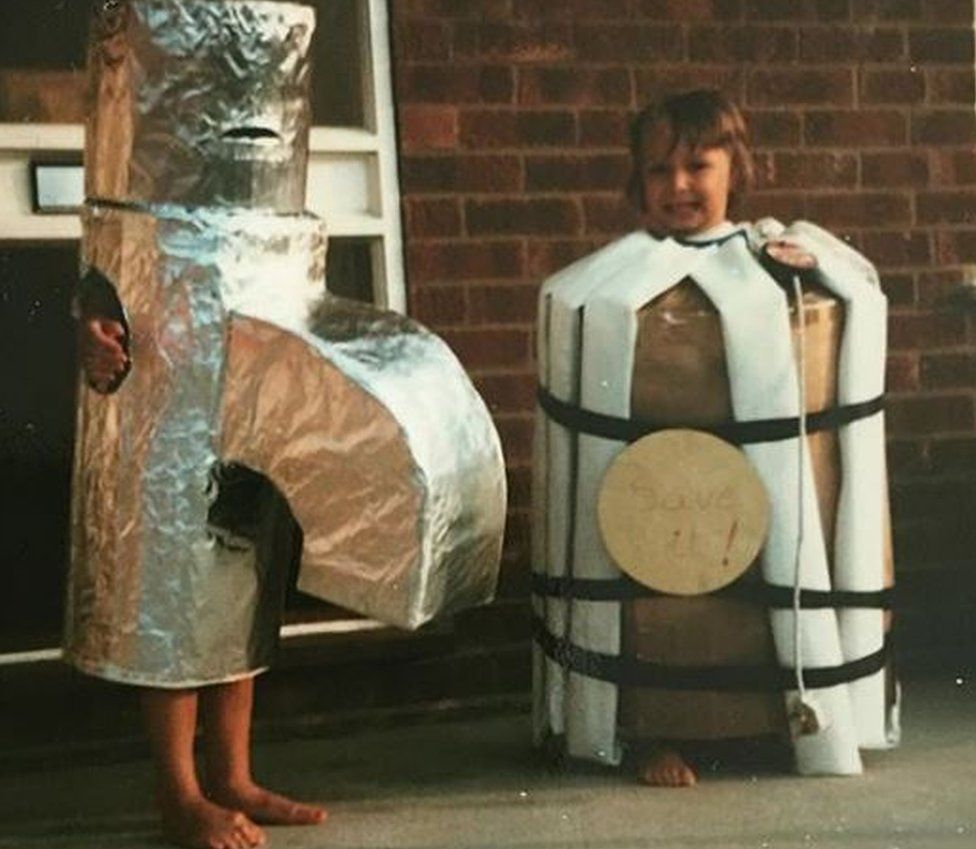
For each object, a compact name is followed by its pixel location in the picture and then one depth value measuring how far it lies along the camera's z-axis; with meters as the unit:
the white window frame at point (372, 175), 4.26
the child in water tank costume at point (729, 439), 3.64
